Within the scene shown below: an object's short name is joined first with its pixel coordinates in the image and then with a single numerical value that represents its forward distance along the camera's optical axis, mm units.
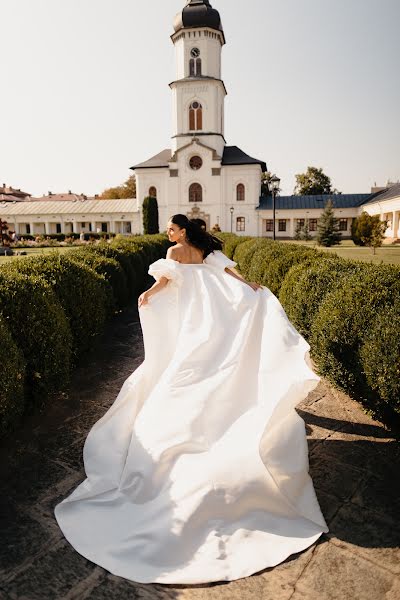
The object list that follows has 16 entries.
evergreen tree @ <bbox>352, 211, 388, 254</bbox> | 26234
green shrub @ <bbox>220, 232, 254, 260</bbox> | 21641
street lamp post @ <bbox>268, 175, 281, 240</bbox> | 28084
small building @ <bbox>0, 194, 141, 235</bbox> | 56844
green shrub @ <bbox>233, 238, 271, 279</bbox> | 13386
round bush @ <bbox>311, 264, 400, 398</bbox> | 4105
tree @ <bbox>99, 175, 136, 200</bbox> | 72188
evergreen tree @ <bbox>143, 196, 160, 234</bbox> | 45531
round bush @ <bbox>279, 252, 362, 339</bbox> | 5457
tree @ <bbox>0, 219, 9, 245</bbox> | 32272
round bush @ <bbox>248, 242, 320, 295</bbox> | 7926
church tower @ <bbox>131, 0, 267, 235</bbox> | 48469
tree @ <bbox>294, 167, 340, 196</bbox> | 67562
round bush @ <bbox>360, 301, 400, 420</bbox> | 3504
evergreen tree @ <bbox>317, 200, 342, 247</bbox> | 36031
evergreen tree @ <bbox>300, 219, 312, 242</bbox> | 46694
